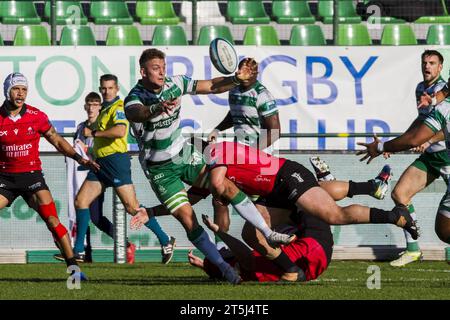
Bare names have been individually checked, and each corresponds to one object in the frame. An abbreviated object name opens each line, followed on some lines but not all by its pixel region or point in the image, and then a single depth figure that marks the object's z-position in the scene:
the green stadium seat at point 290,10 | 22.31
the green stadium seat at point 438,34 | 20.67
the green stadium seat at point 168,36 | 19.88
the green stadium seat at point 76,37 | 19.62
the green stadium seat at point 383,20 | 21.33
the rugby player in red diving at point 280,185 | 10.98
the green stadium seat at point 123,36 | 19.86
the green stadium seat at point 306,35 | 20.36
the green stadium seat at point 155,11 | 21.98
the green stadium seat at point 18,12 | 20.98
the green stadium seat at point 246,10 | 22.31
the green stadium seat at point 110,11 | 21.91
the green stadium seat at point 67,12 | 20.62
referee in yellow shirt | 14.84
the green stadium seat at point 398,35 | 20.61
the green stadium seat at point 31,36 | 19.38
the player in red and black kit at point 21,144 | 11.96
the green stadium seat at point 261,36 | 20.33
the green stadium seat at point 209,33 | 20.00
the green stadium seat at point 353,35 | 20.50
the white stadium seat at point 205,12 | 21.38
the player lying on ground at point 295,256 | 11.05
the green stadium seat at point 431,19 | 21.36
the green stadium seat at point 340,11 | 22.06
